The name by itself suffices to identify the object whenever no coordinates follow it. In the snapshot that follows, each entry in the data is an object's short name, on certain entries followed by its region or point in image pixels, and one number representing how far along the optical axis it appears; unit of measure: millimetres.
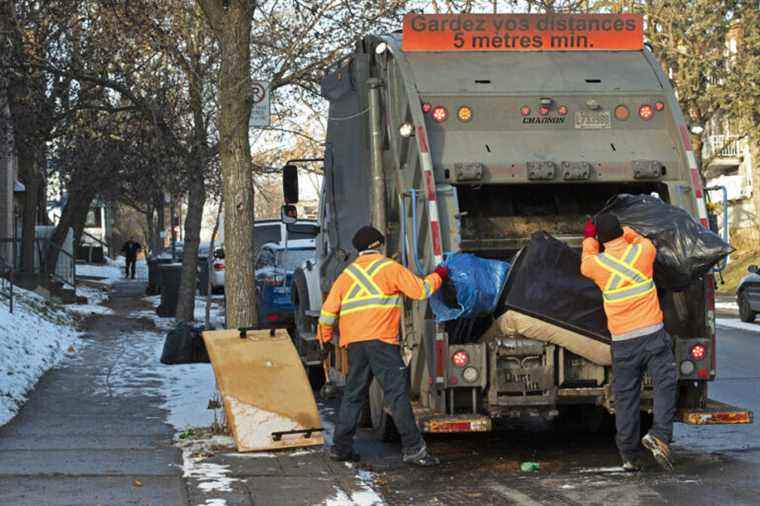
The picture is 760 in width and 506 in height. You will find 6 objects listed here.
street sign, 11708
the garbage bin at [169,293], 22906
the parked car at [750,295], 20906
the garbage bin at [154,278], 30891
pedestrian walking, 43184
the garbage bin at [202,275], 29359
